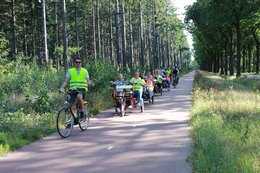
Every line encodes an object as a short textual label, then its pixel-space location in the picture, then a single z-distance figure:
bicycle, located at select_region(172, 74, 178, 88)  34.19
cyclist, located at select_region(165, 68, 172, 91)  29.03
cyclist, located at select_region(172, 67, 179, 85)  35.00
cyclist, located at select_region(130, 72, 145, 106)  16.92
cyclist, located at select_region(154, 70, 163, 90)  25.05
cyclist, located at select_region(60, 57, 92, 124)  11.16
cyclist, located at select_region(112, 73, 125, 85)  16.33
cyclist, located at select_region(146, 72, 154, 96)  19.83
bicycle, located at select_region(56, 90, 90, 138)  10.40
